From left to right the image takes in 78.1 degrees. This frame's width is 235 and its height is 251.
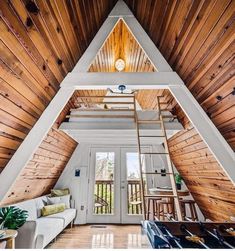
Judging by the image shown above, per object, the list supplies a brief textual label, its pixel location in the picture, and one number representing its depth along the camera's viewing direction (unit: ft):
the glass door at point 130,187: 12.61
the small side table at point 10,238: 5.24
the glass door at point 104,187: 12.62
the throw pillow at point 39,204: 9.80
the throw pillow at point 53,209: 9.91
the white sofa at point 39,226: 6.65
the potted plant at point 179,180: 11.98
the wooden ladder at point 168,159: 6.46
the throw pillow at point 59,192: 11.99
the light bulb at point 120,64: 11.72
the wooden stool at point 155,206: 10.24
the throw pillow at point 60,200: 11.14
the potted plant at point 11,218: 6.17
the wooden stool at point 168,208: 9.78
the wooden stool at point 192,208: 9.79
